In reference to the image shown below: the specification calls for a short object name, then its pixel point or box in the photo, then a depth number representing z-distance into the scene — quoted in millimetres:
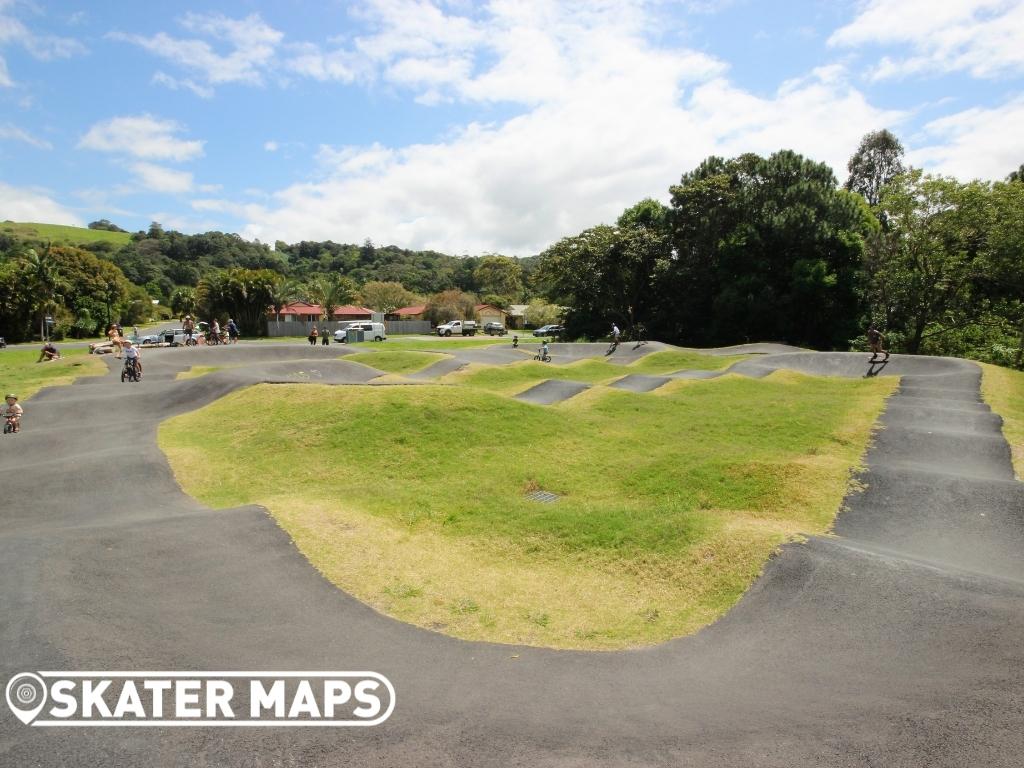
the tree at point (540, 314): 81500
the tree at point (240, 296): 56688
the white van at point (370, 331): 50125
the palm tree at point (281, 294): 58688
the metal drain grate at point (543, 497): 12164
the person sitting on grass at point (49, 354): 29928
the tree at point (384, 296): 94625
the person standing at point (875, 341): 24594
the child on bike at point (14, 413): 16234
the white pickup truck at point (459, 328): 67050
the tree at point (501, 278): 117000
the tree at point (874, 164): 67375
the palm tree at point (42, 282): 48750
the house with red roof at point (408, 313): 90750
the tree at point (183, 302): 93750
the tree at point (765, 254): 44781
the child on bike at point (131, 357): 23500
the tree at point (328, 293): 71950
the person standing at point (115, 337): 27766
